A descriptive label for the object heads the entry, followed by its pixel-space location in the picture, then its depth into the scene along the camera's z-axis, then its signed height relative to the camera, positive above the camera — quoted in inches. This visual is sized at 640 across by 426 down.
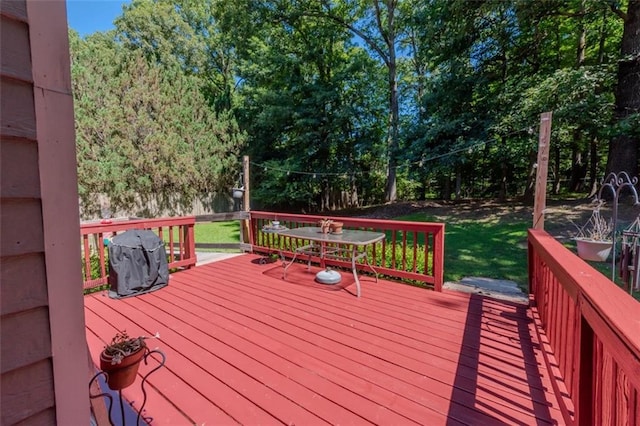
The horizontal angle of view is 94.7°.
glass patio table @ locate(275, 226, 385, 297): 124.9 -20.5
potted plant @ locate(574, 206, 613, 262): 74.3 -14.5
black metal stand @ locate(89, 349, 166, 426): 45.7 -40.8
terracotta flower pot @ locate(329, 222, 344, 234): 138.1 -16.9
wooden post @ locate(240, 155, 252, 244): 204.7 -11.5
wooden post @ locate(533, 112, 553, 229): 109.3 +8.3
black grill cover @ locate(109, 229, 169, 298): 125.0 -32.2
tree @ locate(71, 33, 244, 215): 354.6 +80.3
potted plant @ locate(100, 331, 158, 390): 52.2 -31.0
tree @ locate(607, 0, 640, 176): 226.8 +78.2
